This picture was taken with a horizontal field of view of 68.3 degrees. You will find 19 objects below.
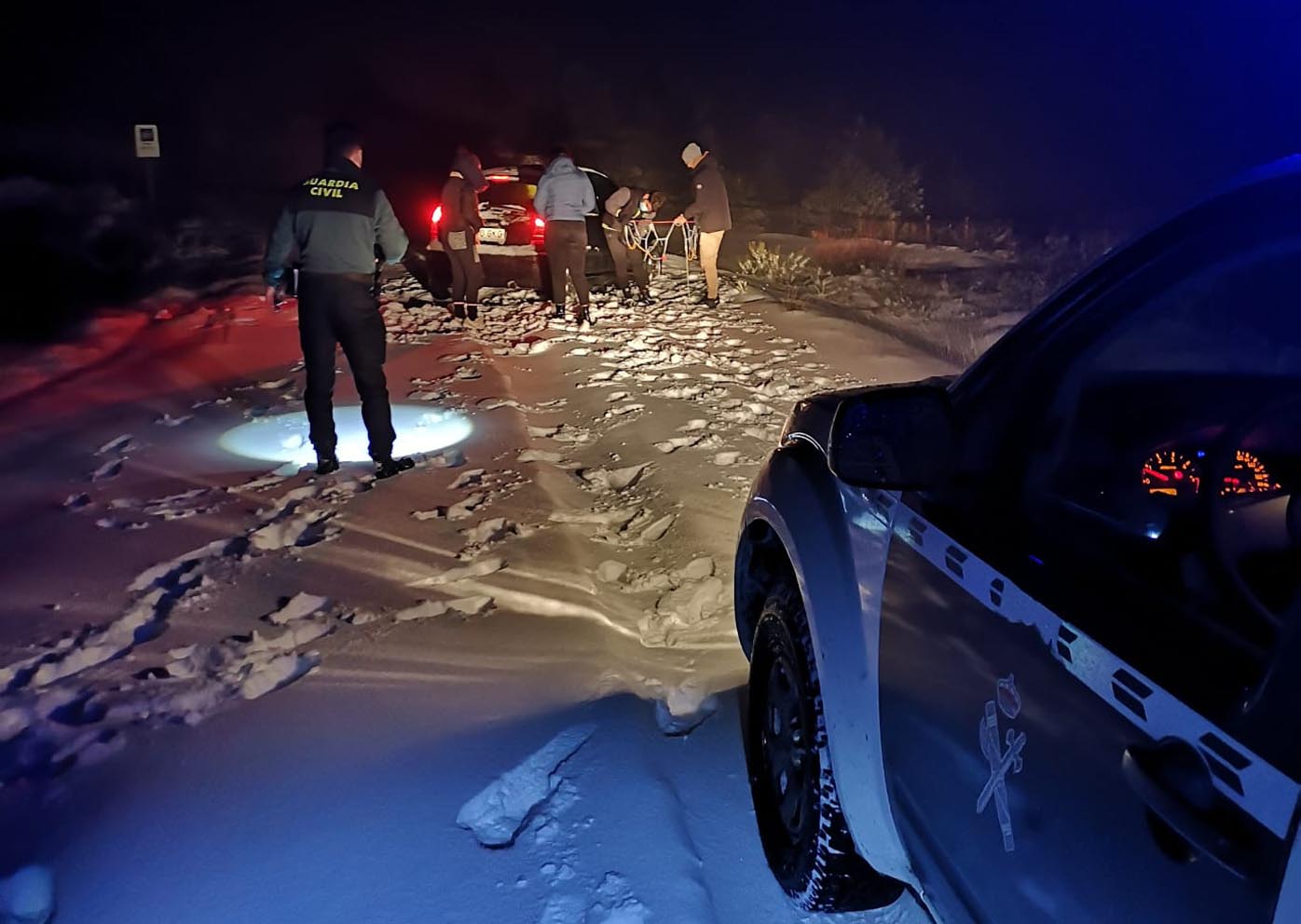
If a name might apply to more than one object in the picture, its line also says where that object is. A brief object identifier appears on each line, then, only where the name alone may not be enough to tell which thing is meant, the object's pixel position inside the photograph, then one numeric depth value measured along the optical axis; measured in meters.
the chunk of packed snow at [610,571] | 4.48
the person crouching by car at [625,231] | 10.91
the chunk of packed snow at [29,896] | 2.48
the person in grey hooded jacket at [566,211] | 9.89
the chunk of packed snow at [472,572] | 4.41
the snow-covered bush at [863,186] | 19.80
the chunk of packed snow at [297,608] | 4.04
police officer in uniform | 5.41
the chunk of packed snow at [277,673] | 3.51
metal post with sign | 12.73
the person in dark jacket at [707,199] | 10.88
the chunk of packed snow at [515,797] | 2.77
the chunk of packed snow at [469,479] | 5.68
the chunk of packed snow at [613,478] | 5.73
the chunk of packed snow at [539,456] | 6.12
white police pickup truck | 1.14
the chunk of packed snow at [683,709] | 3.30
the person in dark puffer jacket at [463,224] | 10.02
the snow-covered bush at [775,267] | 13.45
